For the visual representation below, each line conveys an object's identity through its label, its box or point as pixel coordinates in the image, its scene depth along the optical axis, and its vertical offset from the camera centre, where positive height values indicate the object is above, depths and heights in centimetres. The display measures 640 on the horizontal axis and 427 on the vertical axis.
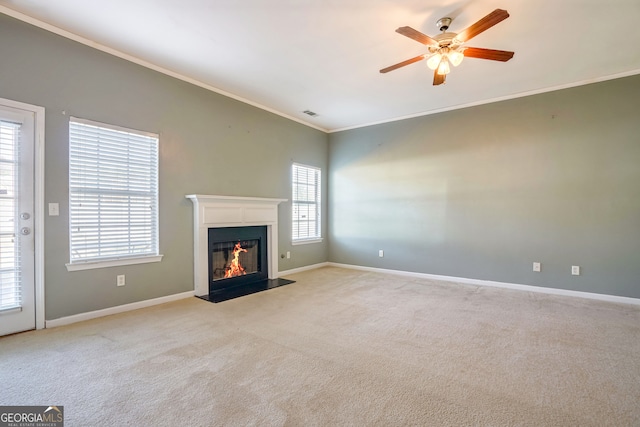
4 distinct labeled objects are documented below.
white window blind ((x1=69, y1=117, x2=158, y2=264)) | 310 +24
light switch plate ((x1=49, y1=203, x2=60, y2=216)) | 292 +5
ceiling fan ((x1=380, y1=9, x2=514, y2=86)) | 246 +146
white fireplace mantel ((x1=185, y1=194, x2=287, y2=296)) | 406 -7
